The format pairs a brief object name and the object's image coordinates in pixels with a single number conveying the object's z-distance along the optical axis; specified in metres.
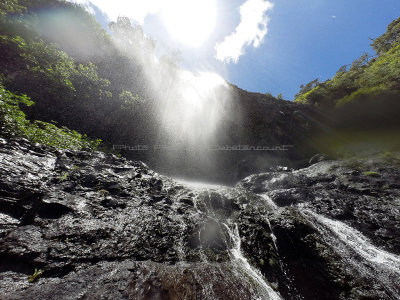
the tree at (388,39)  29.26
